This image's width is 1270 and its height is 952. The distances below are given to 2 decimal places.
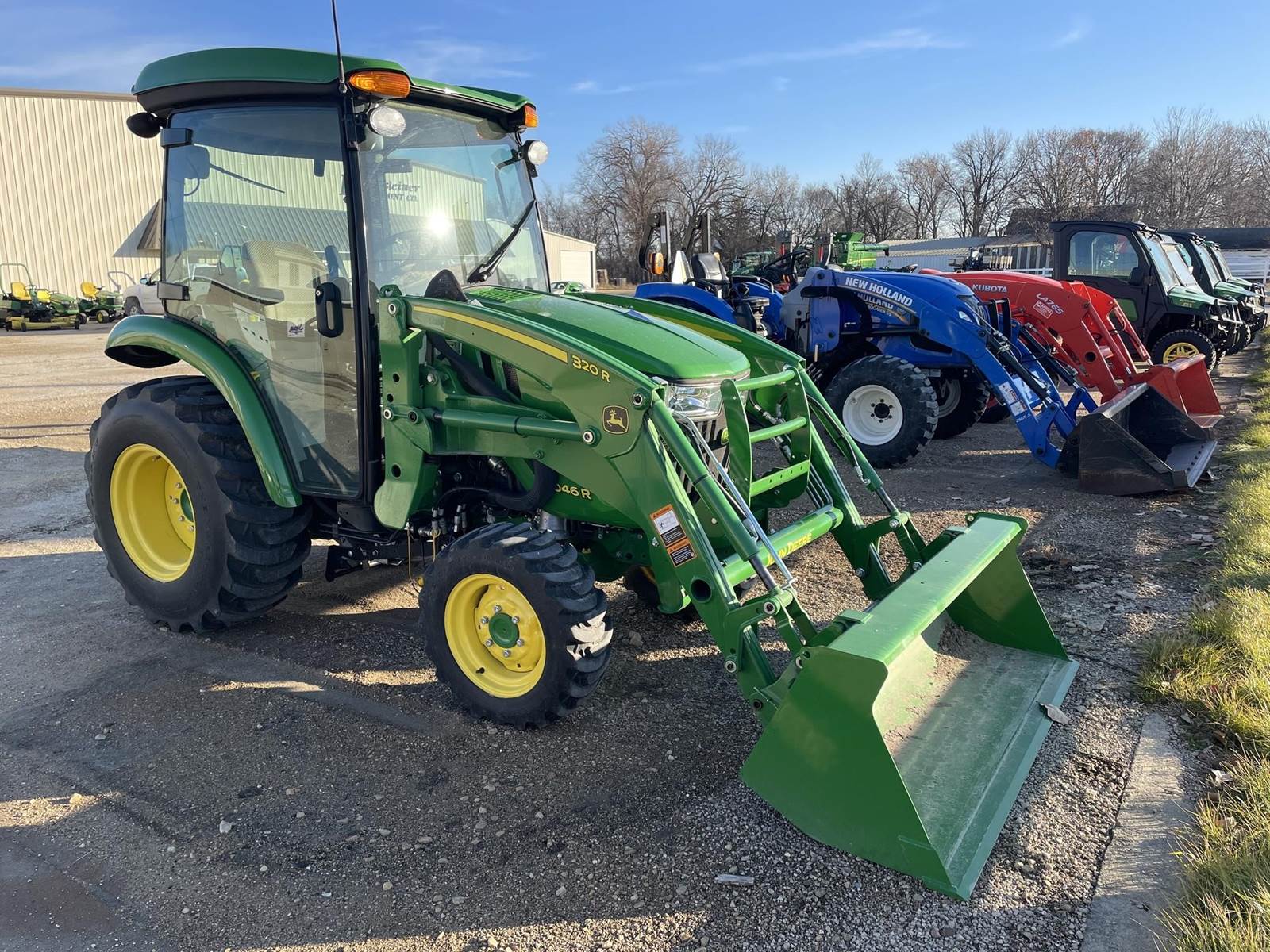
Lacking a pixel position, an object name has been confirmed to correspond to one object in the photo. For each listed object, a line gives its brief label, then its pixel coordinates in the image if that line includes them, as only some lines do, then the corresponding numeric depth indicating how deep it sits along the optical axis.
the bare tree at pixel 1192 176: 53.25
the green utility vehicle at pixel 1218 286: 14.14
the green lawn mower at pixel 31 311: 25.09
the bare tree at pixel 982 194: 63.16
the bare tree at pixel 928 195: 65.94
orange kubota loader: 8.48
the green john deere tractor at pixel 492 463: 2.96
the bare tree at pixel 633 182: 58.00
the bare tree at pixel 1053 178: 57.91
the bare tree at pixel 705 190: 58.37
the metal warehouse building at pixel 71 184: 28.19
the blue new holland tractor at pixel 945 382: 6.77
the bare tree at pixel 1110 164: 55.25
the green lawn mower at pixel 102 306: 27.09
